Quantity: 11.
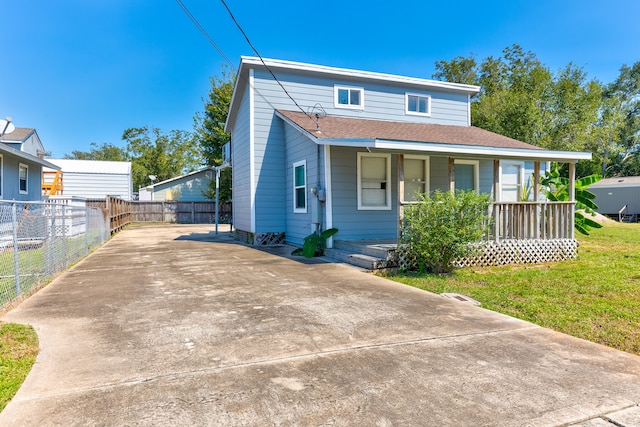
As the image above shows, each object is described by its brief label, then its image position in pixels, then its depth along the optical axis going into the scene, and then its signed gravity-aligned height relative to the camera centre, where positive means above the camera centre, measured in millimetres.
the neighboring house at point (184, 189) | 30797 +1699
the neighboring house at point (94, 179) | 29562 +2465
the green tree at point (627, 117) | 37125 +9029
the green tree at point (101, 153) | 57312 +8842
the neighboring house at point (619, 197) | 27125 +897
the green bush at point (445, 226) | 6953 -301
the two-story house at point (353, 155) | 8984 +1400
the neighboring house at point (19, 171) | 13344 +1539
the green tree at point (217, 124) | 28045 +6617
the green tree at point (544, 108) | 21984 +6346
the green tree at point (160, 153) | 45406 +6984
